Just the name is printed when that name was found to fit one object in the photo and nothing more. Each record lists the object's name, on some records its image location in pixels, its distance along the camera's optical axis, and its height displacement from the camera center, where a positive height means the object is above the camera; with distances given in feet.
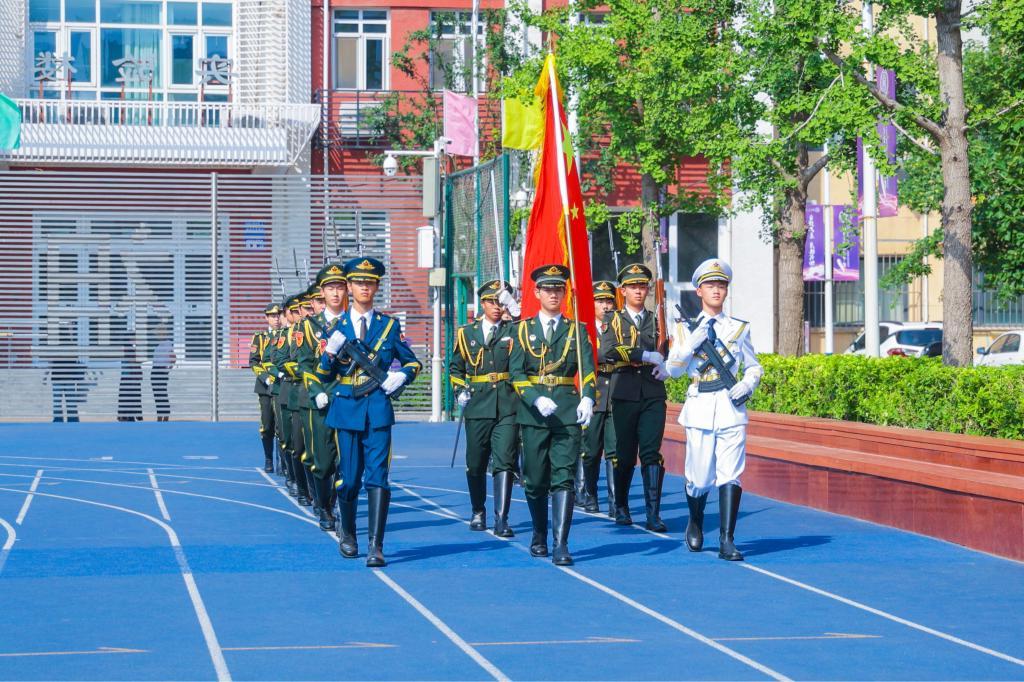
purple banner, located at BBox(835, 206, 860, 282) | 118.21 +4.17
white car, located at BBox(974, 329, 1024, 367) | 111.65 -1.83
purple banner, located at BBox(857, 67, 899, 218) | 60.70 +6.81
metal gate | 100.12 +2.79
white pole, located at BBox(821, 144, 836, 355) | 109.09 +3.60
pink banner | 107.55 +12.75
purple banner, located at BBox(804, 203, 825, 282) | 120.16 +5.61
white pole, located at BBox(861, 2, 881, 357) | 70.95 +2.51
